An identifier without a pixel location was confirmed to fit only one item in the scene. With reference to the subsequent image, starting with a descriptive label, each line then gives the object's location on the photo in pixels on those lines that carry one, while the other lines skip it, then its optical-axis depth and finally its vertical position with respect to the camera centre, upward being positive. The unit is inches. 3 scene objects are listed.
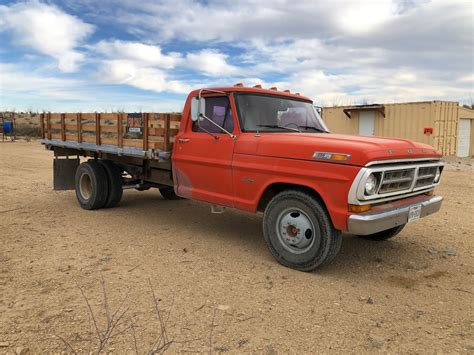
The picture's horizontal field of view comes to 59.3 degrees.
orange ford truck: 160.7 -12.7
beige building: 781.3 +35.0
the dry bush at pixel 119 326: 119.3 -59.6
